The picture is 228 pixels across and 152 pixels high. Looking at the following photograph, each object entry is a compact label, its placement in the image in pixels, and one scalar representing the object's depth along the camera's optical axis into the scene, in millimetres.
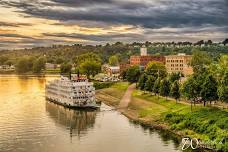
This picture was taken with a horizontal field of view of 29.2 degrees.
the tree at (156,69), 154675
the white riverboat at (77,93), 116688
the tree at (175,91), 105375
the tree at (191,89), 95250
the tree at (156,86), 120125
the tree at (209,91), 92250
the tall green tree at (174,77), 127112
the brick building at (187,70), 175712
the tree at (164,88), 114062
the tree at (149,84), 129000
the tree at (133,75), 167125
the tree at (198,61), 195250
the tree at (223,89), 85250
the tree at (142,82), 137875
